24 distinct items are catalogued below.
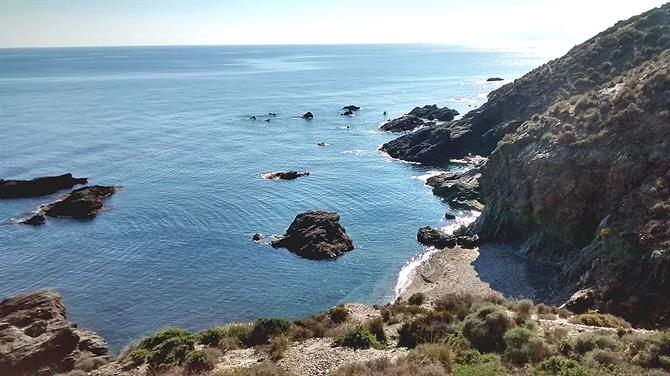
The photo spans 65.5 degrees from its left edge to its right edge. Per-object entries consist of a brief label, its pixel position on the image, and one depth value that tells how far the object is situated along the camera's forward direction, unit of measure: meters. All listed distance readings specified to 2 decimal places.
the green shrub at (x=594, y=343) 18.88
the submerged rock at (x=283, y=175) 75.14
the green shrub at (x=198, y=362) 21.03
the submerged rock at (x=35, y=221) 58.09
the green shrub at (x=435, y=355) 18.92
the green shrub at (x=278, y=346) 22.00
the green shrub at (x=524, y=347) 18.89
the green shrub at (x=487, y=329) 20.77
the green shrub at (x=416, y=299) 31.80
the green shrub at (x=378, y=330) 23.23
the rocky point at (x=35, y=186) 68.19
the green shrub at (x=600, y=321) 23.96
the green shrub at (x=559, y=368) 16.84
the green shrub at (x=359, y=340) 22.53
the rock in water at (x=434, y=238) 50.59
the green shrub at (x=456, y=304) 25.03
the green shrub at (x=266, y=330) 24.64
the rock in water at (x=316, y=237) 49.81
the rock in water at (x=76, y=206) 61.41
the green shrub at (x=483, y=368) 17.38
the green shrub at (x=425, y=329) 22.35
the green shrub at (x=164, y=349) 21.94
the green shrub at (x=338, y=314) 27.36
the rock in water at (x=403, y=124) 110.38
